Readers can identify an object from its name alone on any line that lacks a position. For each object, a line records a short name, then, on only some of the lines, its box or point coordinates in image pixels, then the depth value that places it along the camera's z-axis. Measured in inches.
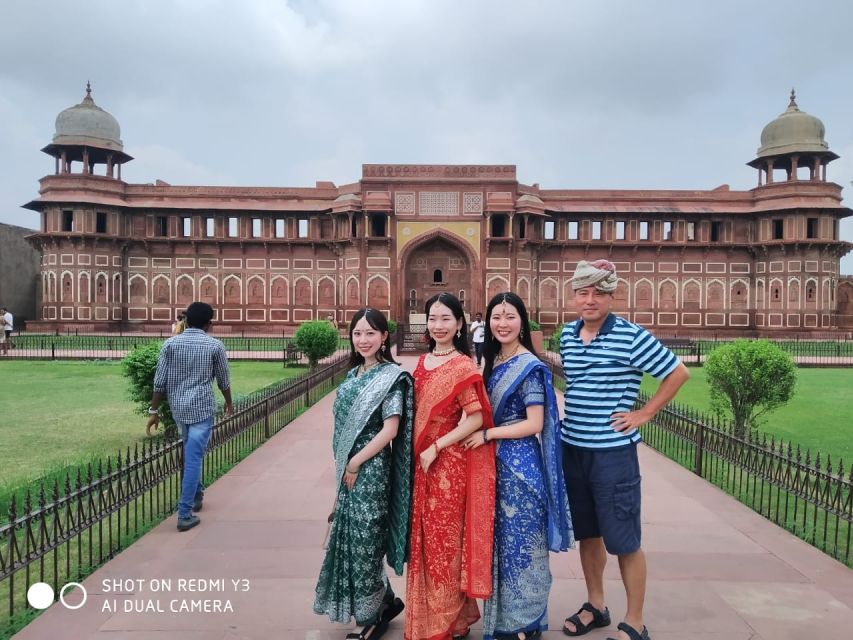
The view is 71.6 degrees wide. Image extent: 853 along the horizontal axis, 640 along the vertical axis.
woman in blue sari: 104.5
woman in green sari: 106.0
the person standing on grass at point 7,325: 709.1
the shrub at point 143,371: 270.4
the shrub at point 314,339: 558.6
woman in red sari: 103.6
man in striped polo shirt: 107.1
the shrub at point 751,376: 279.9
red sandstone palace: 1052.5
